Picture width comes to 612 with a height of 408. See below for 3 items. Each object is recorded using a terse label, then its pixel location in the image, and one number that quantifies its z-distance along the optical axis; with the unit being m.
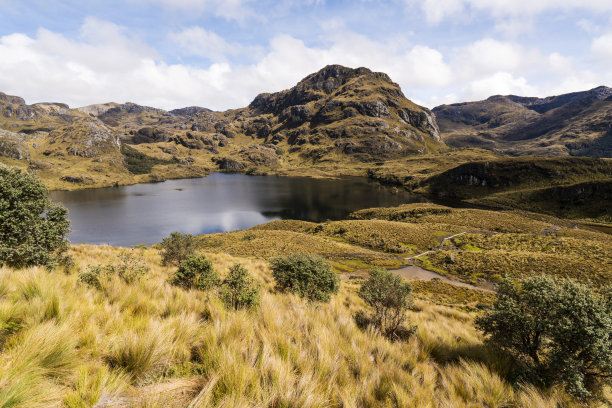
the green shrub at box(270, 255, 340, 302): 14.94
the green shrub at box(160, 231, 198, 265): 20.64
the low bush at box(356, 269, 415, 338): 9.12
